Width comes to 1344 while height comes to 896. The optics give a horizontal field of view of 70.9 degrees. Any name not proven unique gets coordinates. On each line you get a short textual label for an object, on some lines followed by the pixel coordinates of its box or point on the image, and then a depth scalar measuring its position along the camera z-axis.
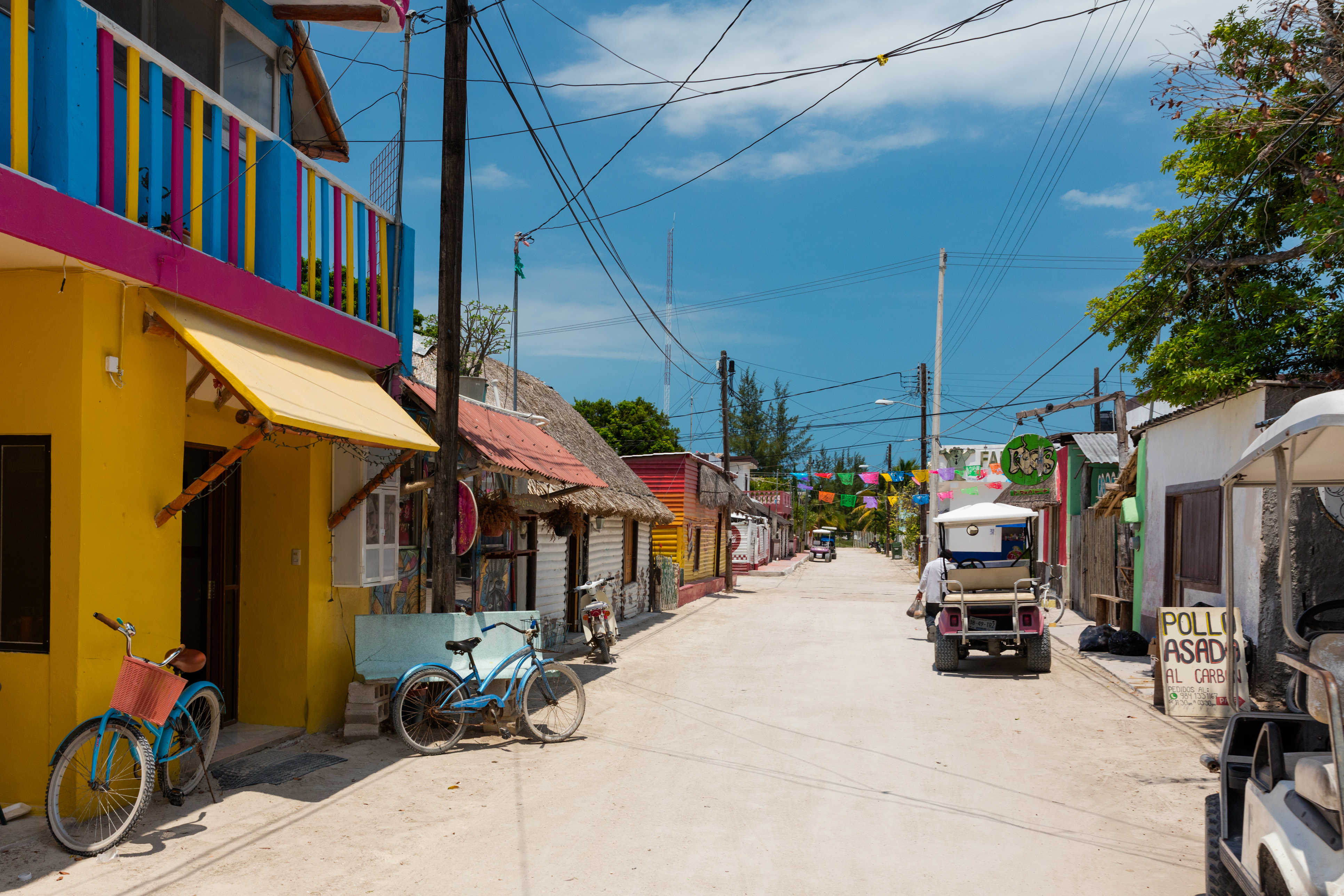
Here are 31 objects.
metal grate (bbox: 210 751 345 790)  6.90
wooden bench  16.80
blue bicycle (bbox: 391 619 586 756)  8.02
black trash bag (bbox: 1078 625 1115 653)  15.07
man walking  15.89
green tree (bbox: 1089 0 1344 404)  9.32
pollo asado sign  9.41
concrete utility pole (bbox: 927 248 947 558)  33.06
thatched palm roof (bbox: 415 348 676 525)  16.03
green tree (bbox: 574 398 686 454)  47.72
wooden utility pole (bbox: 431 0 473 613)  9.18
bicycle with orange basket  5.33
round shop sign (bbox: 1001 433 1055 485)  21.56
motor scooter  13.41
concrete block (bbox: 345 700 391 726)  8.35
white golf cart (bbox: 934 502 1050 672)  12.81
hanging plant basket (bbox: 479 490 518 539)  11.88
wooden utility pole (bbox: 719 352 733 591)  32.84
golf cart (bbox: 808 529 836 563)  59.94
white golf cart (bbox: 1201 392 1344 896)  3.33
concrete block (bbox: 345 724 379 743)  8.33
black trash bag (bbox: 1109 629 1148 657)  14.60
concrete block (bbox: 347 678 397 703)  8.39
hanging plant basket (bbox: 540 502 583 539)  14.70
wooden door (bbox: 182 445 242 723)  8.05
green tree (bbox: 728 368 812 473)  73.56
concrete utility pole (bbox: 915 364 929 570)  36.12
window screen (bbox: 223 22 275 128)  8.52
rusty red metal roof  10.21
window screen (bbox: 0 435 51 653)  5.80
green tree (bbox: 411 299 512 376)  27.91
